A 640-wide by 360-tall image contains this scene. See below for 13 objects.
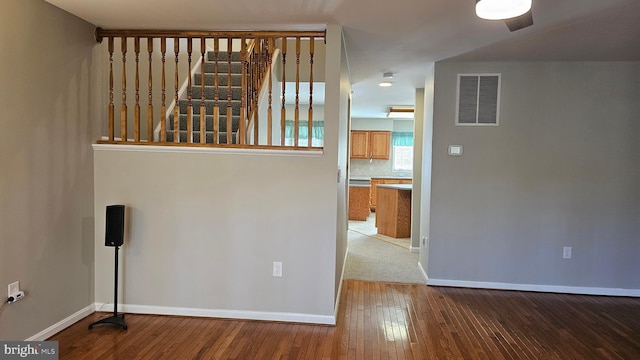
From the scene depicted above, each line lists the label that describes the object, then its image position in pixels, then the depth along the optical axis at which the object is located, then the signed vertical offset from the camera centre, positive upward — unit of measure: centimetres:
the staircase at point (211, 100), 382 +69
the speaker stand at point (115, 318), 269 -119
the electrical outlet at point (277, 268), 291 -84
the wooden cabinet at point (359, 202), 785 -83
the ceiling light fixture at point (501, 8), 168 +74
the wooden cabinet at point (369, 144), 922 +49
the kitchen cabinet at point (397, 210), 599 -76
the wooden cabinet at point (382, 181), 911 -43
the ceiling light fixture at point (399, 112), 710 +109
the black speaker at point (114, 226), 264 -49
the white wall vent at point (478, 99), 367 +67
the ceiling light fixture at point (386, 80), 423 +105
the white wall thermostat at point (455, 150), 372 +16
